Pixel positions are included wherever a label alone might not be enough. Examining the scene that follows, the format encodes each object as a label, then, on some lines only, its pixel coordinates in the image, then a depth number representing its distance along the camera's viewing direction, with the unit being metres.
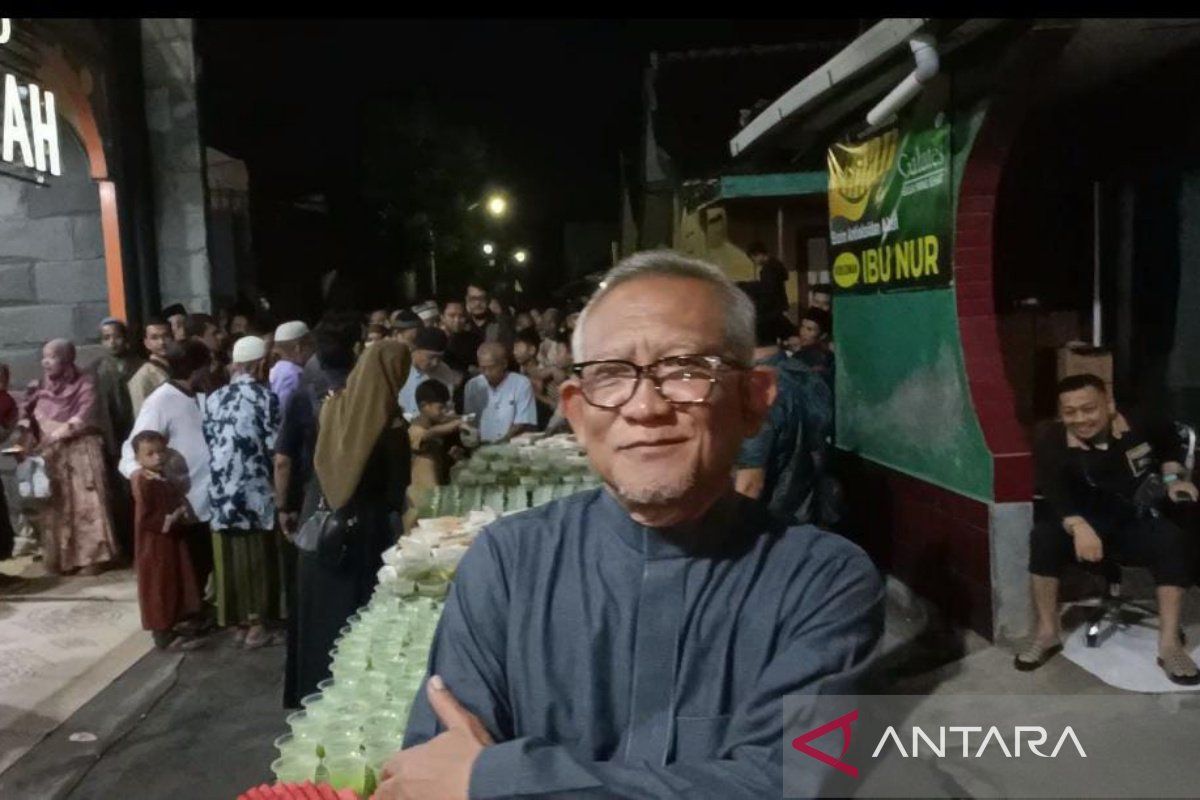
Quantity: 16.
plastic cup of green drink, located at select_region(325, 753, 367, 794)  1.83
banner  4.74
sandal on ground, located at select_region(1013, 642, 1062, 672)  4.26
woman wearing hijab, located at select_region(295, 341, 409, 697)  3.95
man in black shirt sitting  4.20
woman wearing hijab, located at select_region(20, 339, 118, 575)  6.72
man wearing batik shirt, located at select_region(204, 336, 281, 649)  5.33
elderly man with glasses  1.35
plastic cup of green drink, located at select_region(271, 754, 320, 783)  1.85
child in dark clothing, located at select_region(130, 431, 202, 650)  5.37
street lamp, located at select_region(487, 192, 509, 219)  18.41
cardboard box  5.54
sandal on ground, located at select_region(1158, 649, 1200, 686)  3.90
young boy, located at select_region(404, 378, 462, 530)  5.43
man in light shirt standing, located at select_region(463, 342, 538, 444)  6.36
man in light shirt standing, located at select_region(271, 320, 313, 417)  6.26
